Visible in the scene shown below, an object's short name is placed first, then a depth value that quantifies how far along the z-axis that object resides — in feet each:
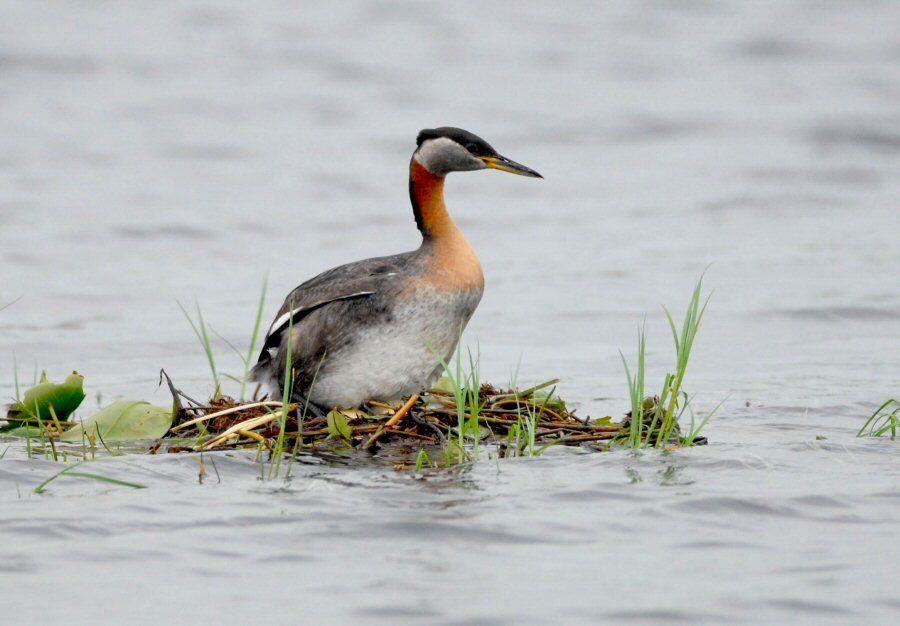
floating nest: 45.32
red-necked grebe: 49.01
